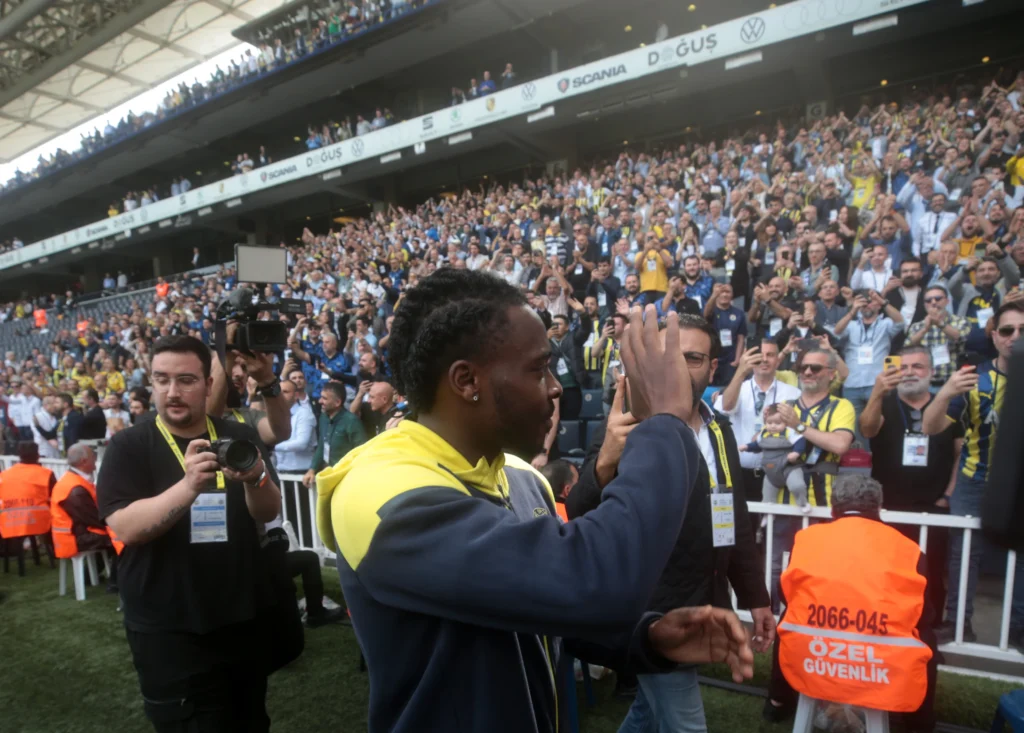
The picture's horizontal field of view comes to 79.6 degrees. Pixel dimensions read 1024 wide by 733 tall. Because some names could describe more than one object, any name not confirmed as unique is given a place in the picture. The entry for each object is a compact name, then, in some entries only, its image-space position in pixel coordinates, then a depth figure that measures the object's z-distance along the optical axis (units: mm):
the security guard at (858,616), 2229
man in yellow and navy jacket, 892
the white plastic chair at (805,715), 2506
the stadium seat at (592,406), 7266
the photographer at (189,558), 1990
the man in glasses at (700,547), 2025
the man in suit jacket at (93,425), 9000
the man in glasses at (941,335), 5559
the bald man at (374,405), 5125
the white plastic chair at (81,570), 5402
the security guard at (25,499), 5895
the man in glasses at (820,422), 4117
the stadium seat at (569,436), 6962
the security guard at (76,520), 5344
